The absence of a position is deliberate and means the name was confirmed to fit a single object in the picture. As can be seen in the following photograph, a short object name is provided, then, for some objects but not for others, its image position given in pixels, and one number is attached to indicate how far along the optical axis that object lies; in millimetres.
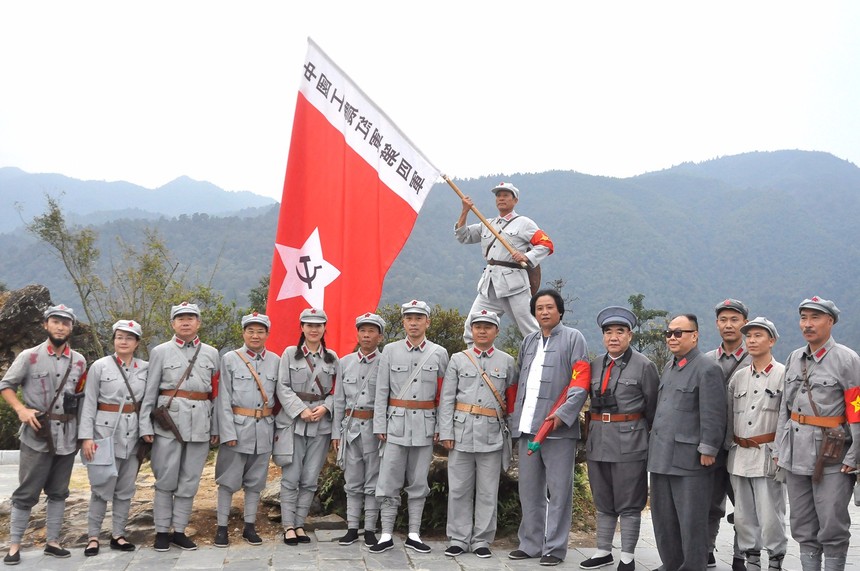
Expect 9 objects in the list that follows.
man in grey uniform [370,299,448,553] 6719
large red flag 7469
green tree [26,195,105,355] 21578
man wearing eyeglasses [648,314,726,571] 5816
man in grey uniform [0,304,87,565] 6289
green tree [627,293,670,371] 28919
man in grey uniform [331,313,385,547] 6879
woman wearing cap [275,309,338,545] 6891
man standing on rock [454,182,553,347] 7824
